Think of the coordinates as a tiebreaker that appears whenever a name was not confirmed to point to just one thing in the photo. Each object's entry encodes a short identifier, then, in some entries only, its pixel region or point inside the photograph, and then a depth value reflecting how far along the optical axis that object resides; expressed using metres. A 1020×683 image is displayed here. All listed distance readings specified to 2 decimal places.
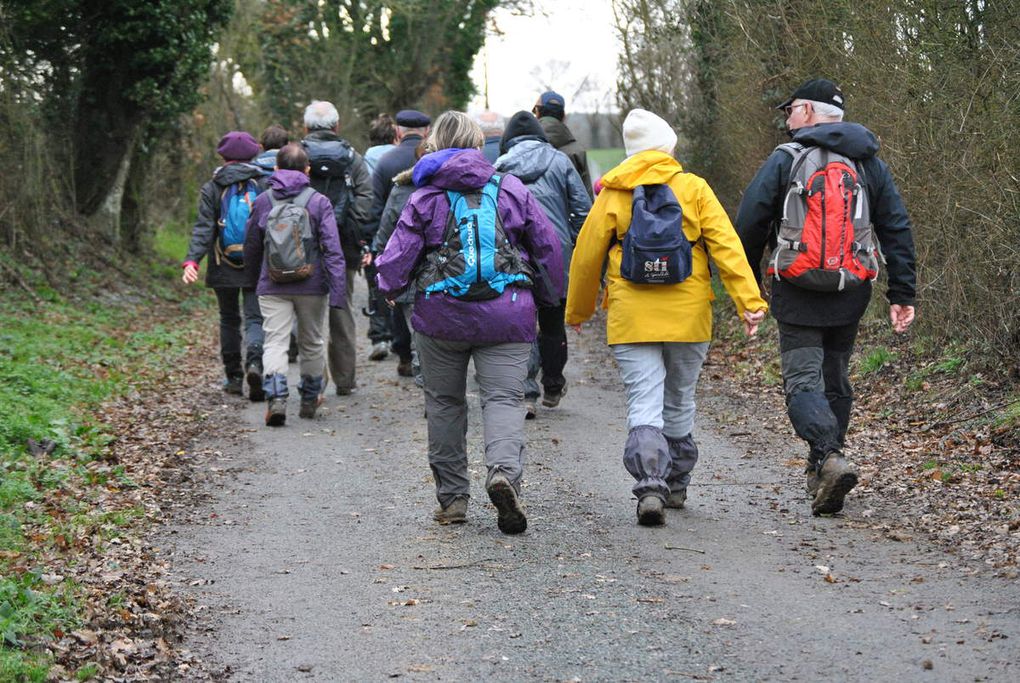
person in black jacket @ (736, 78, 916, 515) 13.55
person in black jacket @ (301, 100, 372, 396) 23.39
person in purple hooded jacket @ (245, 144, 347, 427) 20.50
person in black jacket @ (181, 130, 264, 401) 22.61
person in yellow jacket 13.37
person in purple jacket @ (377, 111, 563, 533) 13.44
